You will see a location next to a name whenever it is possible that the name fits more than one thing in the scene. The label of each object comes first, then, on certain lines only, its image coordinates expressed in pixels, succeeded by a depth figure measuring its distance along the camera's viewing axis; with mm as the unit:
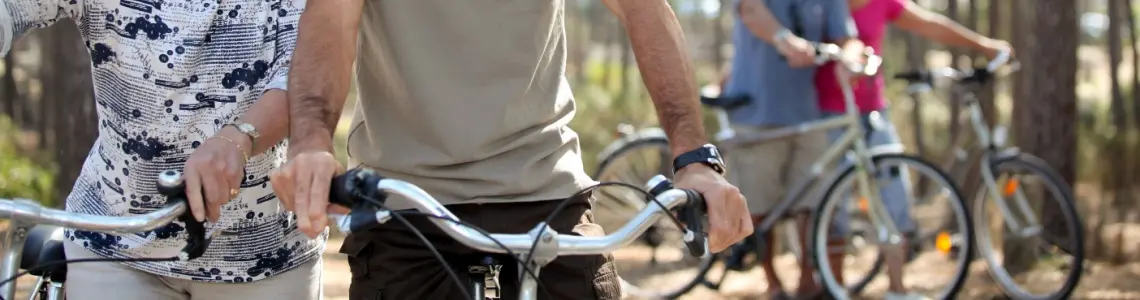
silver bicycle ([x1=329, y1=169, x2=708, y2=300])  2336
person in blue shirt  6496
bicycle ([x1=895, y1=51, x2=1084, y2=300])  6543
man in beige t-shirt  2943
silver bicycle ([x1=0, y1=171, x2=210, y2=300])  2500
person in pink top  6711
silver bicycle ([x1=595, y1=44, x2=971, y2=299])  6520
